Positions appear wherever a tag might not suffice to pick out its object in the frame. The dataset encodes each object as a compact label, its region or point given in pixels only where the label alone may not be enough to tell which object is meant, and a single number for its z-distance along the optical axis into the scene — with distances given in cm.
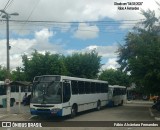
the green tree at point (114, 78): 3012
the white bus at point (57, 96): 984
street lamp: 1209
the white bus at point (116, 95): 1672
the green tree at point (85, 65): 2170
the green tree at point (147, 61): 1133
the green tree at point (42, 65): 1870
